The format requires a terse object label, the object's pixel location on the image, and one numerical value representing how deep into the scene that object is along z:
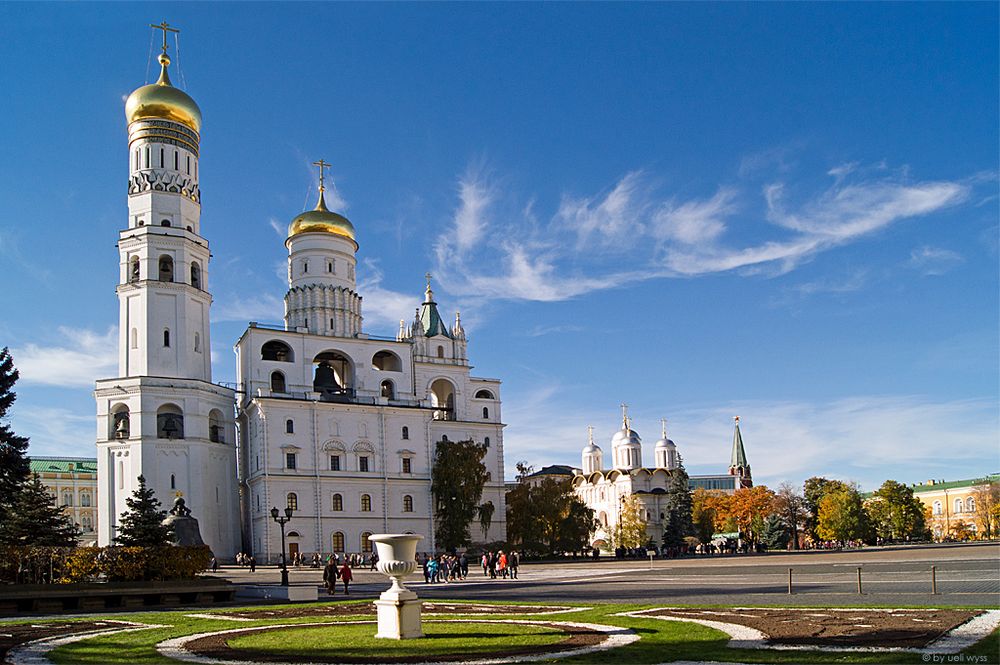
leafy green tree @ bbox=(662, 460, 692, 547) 92.19
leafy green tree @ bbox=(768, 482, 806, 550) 100.81
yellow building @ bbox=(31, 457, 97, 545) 101.81
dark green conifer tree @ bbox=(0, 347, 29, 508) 32.19
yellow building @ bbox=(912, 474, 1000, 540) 135.99
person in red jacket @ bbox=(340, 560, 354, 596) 30.18
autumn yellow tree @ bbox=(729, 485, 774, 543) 106.44
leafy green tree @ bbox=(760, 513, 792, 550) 85.06
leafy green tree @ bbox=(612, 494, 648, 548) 91.94
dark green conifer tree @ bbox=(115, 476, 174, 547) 31.47
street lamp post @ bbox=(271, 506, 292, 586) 33.71
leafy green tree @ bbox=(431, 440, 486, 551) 67.12
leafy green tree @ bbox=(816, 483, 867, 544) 89.19
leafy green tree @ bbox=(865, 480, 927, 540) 97.31
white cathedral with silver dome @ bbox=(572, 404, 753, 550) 106.88
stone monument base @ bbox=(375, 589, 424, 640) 15.27
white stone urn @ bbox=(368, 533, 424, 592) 15.40
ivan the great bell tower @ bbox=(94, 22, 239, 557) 57.94
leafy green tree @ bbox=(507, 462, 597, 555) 73.50
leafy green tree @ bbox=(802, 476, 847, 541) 100.50
